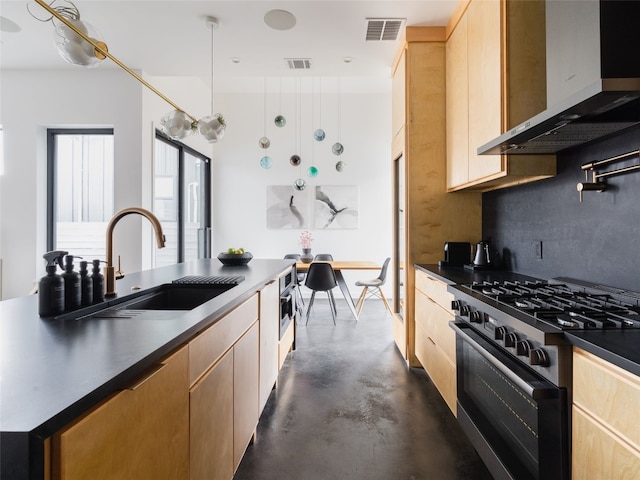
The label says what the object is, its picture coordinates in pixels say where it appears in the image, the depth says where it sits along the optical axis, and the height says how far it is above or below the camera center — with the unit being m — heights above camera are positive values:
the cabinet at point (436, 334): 2.06 -0.61
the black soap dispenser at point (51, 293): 1.16 -0.16
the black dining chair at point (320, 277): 4.62 -0.45
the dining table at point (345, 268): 4.84 -0.35
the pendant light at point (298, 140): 5.72 +1.76
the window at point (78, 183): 4.17 +0.68
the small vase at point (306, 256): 5.32 -0.22
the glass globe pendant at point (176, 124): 2.69 +0.88
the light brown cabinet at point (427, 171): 2.96 +0.58
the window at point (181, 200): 4.67 +0.61
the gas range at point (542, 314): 1.08 -0.25
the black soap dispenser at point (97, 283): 1.34 -0.15
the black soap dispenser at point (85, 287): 1.27 -0.16
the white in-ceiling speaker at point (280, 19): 2.81 +1.77
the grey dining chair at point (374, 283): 4.99 -0.58
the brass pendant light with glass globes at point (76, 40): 1.52 +0.86
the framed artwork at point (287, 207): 6.29 +0.60
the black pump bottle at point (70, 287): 1.21 -0.15
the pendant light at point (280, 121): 4.86 +1.63
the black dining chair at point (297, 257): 5.69 -0.25
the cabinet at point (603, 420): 0.84 -0.46
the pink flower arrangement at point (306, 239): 6.23 +0.05
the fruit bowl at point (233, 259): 2.83 -0.13
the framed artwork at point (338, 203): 6.26 +0.66
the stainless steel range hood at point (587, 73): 1.23 +0.64
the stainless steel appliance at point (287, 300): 2.83 -0.48
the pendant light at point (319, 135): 5.05 +1.49
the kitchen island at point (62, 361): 0.53 -0.25
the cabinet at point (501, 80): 1.95 +0.91
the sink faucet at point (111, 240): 1.51 +0.01
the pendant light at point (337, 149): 5.36 +1.37
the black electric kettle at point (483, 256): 2.59 -0.10
